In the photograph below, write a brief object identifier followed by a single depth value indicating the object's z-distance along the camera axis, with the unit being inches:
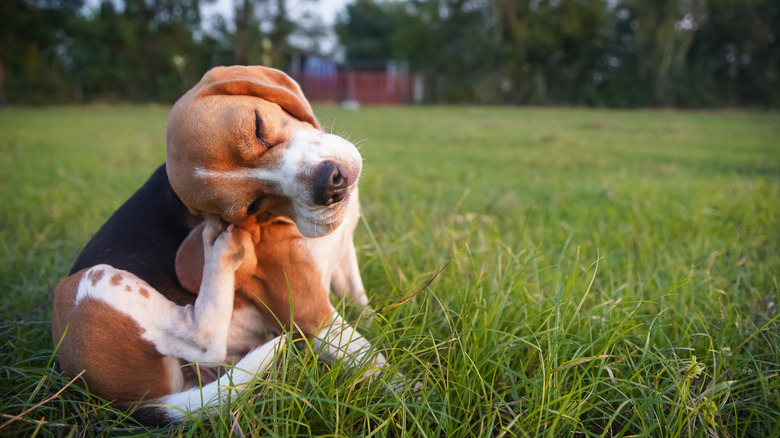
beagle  33.6
